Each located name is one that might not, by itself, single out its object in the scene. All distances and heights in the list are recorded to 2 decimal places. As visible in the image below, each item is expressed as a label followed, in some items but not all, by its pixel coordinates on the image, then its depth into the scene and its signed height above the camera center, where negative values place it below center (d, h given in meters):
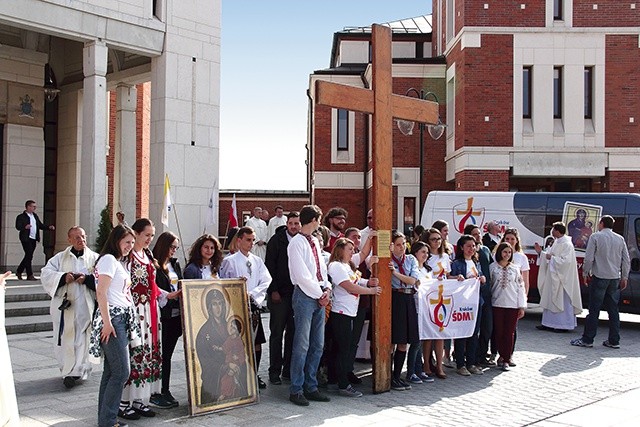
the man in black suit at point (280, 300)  8.92 -1.15
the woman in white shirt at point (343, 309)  8.22 -1.17
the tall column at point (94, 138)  15.63 +1.47
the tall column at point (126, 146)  19.62 +1.62
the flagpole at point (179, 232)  16.62 -0.62
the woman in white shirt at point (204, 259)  7.85 -0.58
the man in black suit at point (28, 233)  15.99 -0.64
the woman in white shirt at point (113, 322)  6.44 -1.06
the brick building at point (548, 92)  26.02 +4.25
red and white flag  17.02 -0.25
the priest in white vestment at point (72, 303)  8.56 -1.18
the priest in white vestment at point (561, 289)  13.90 -1.55
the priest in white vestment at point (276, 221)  18.67 -0.38
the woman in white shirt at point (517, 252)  11.77 -0.72
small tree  15.55 -0.51
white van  14.59 -0.12
